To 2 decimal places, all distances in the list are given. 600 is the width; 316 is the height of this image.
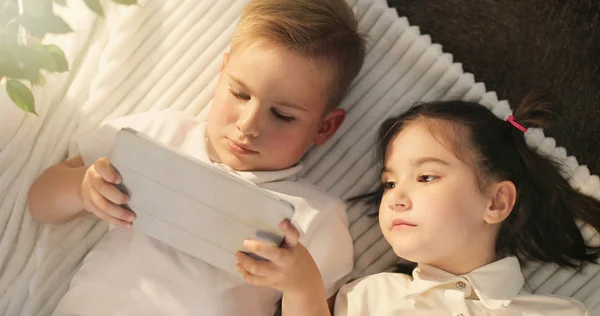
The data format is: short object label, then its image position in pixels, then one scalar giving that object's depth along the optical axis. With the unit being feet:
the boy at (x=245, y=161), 3.27
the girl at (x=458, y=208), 3.25
